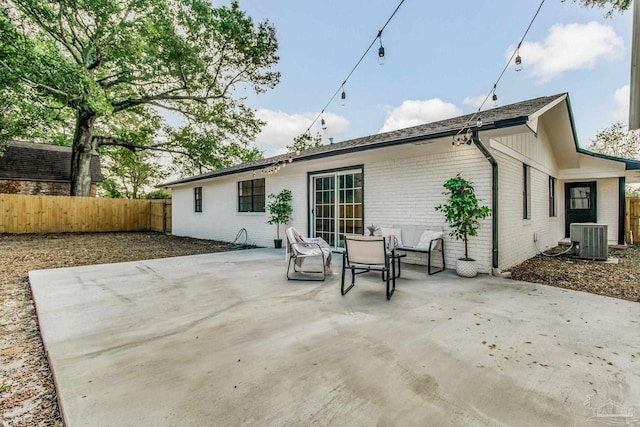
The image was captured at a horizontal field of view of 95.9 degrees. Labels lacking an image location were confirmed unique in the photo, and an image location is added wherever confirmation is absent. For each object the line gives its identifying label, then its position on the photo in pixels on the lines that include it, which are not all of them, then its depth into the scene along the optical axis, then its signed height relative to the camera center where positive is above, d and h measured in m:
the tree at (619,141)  16.78 +4.12
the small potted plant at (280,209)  8.68 +0.10
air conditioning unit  6.60 -0.70
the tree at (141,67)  9.32 +6.13
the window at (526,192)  6.69 +0.46
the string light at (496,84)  3.45 +1.87
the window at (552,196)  9.05 +0.47
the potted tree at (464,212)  4.87 -0.01
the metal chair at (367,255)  3.83 -0.59
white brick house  5.27 +0.75
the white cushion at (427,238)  5.46 -0.52
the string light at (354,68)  3.42 +2.21
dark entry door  9.90 +0.30
